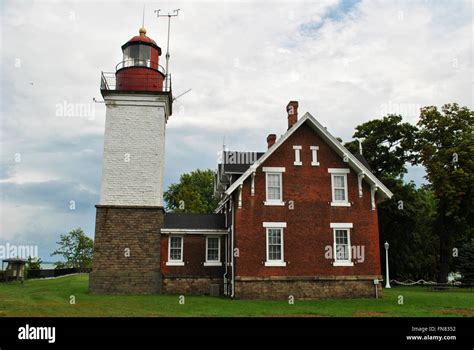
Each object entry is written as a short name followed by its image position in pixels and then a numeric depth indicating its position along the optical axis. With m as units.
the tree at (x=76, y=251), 65.25
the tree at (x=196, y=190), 57.62
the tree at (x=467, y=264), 32.44
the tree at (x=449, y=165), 31.42
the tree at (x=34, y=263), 50.99
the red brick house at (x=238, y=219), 23.86
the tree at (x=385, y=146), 38.75
